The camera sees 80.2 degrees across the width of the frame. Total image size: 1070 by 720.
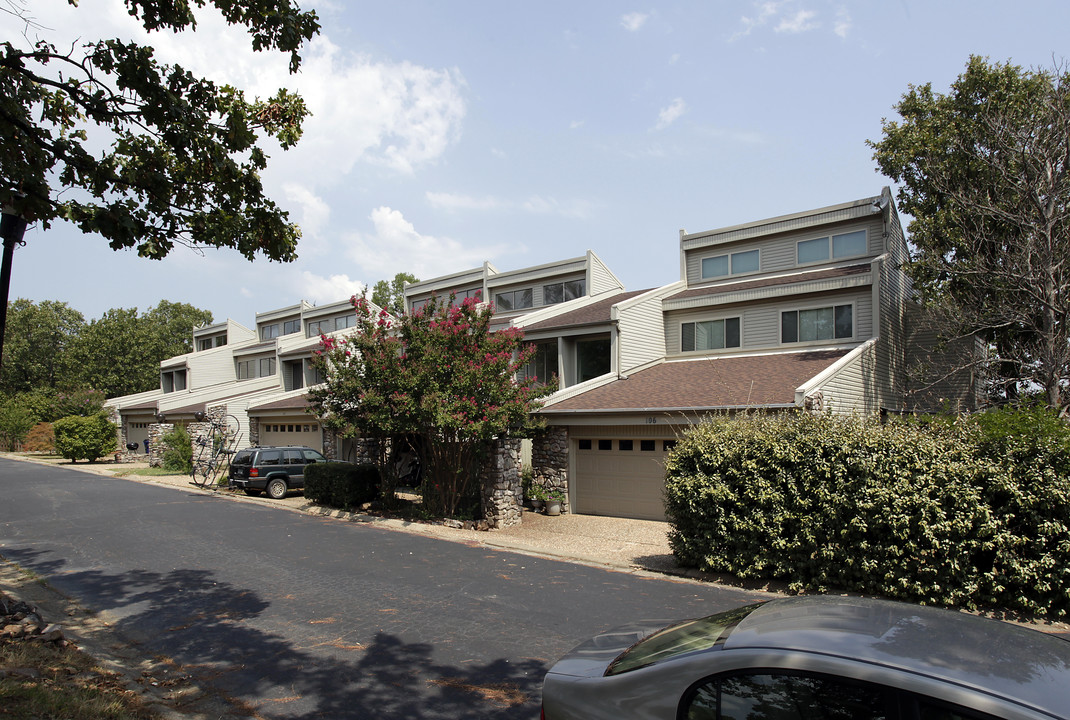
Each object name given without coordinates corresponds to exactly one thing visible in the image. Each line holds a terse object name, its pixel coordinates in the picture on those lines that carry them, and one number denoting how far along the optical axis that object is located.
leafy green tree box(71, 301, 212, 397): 54.28
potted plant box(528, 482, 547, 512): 17.58
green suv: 22.09
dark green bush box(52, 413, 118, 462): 36.72
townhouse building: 16.47
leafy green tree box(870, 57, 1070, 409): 15.86
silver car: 2.31
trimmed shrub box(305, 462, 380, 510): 18.77
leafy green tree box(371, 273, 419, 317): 56.00
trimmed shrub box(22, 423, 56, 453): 49.34
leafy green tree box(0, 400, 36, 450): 50.72
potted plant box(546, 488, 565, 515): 17.28
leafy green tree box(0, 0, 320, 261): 6.94
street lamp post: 6.61
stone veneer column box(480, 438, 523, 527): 15.74
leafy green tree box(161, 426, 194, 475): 32.65
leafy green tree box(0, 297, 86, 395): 60.00
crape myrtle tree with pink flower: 15.23
